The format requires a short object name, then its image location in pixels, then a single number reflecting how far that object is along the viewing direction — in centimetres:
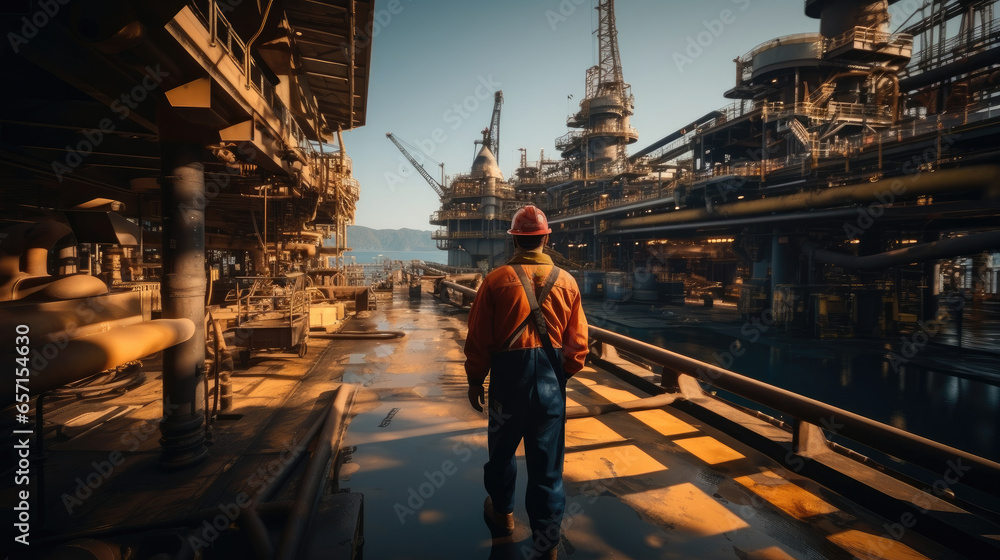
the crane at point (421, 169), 7894
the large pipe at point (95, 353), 167
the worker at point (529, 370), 250
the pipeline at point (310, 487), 208
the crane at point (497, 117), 9038
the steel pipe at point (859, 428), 233
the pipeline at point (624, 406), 464
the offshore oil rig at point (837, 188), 1792
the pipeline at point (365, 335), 960
